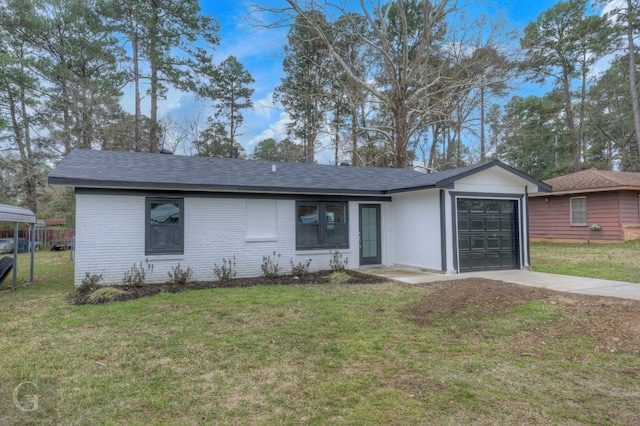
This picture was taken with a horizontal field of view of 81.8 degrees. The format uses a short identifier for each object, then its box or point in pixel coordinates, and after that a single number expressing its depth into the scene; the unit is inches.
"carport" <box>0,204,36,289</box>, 315.6
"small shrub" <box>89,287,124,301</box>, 280.1
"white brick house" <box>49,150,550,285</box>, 338.0
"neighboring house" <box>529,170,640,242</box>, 644.1
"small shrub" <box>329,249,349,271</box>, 419.2
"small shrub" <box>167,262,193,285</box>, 342.3
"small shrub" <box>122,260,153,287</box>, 331.0
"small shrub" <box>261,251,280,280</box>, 378.3
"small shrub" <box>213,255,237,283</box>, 366.0
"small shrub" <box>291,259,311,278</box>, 392.8
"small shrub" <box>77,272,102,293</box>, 312.7
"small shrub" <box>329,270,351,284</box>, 352.5
